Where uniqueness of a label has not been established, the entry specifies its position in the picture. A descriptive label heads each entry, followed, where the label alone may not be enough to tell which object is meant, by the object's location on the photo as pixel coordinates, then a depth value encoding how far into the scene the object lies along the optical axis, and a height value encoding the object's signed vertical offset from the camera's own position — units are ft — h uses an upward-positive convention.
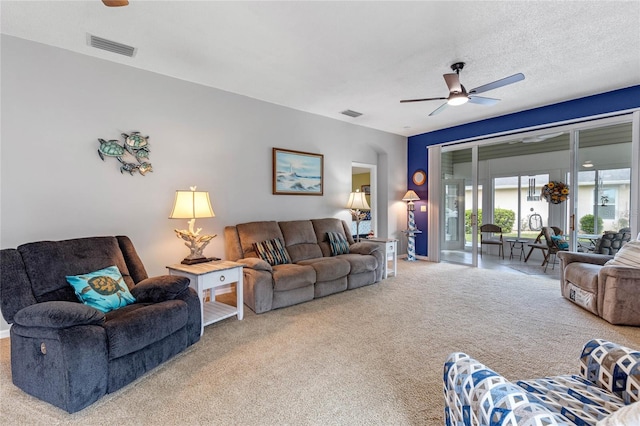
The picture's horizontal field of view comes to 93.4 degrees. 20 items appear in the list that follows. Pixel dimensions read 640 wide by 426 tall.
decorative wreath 16.89 +0.88
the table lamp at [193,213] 10.46 -0.22
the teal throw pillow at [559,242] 16.72 -1.99
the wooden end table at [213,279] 9.62 -2.41
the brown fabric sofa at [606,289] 9.85 -2.90
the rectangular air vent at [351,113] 16.53 +5.25
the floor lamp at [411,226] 21.18 -1.36
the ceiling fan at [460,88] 9.86 +4.13
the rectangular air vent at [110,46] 9.22 +5.13
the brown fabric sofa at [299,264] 11.37 -2.46
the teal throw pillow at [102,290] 7.57 -2.14
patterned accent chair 3.19 -2.38
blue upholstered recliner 5.86 -2.58
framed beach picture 15.37 +1.85
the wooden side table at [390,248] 16.69 -2.31
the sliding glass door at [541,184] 14.56 +1.36
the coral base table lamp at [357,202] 17.51 +0.28
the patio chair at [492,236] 22.16 -2.26
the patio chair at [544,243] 18.09 -2.39
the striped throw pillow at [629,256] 10.21 -1.72
